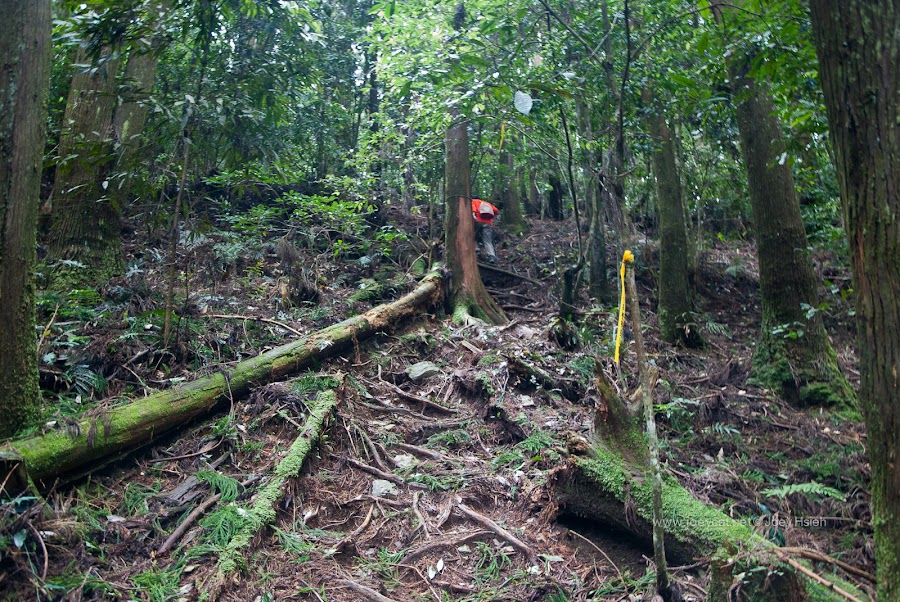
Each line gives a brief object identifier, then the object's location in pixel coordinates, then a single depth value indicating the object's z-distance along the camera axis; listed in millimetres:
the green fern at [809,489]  3994
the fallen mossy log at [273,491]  3387
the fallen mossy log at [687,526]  2715
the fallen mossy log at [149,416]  3541
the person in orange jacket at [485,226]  11031
